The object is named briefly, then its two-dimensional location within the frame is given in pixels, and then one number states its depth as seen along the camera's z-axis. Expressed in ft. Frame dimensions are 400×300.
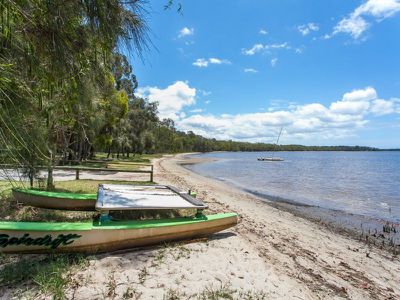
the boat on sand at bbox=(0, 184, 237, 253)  12.59
